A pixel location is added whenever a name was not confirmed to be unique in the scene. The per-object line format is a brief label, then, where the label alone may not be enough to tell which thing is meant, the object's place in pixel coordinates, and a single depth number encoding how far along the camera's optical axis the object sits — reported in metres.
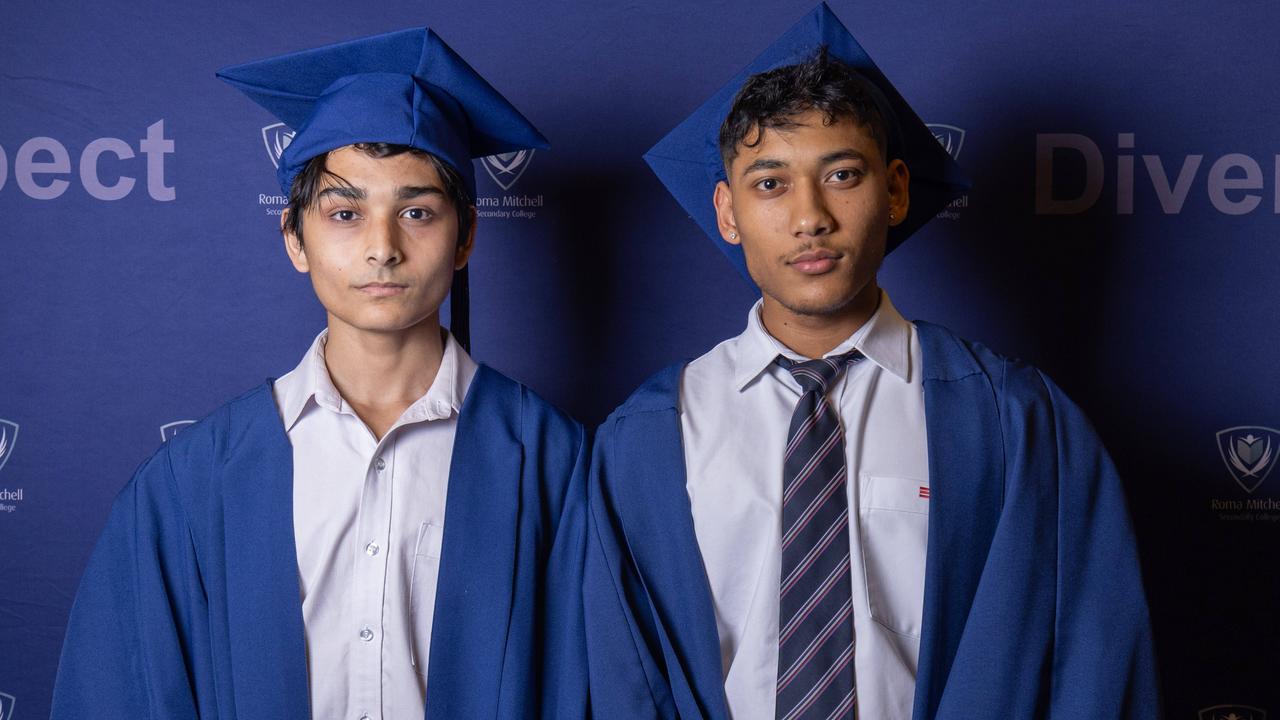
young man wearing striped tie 1.36
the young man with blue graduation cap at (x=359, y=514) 1.44
